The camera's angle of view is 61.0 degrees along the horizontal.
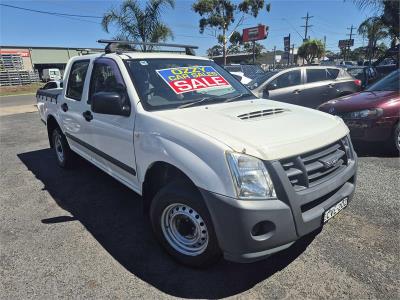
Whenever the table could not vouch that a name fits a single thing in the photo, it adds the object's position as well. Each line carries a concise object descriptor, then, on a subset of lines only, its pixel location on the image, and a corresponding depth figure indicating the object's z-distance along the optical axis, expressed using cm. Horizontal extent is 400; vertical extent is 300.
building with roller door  3906
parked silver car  882
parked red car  552
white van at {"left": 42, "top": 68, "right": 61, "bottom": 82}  3884
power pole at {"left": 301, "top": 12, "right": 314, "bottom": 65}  5891
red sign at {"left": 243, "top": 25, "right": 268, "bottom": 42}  3158
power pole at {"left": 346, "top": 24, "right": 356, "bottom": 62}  7067
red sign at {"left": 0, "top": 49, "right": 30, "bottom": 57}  4288
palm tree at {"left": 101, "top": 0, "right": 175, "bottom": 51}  1333
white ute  238
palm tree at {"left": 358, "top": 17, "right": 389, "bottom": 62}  2068
